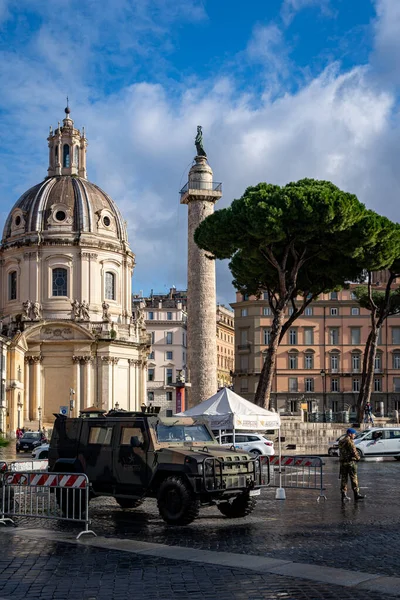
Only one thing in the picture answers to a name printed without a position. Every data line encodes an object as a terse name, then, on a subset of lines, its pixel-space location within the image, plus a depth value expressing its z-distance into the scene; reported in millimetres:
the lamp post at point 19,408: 66250
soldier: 18266
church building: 71000
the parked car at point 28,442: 46750
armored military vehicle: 15109
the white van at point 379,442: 37031
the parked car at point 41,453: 34000
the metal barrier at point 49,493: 14680
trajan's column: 47250
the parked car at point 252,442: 32438
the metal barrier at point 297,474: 19500
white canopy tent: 24297
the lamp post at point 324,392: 79212
